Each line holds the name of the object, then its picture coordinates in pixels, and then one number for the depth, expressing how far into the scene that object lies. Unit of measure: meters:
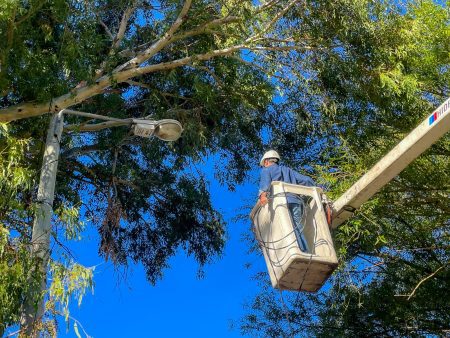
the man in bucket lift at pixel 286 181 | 7.77
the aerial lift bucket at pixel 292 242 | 7.50
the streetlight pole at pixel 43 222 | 8.27
